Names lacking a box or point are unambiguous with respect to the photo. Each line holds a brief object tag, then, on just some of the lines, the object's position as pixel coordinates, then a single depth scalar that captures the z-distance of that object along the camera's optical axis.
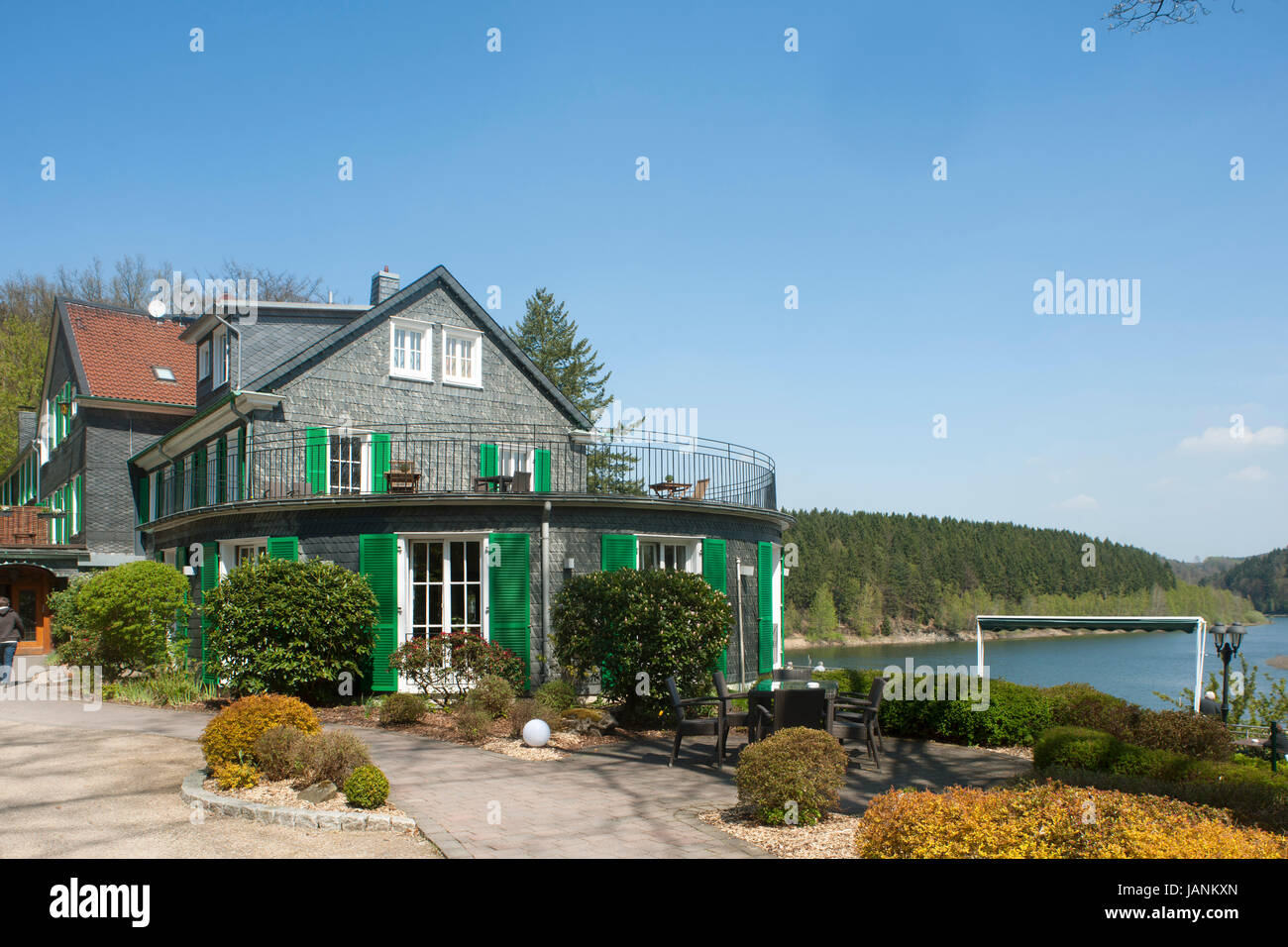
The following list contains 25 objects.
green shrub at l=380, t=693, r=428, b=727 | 11.76
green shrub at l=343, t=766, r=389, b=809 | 6.75
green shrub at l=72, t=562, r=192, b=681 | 15.90
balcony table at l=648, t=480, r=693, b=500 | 16.19
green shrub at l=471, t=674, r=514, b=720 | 11.59
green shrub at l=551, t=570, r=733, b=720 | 11.51
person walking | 17.22
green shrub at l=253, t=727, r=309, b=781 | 7.66
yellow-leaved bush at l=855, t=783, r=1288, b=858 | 4.53
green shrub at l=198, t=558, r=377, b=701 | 12.79
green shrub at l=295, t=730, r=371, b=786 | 7.20
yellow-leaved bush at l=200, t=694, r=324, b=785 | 7.84
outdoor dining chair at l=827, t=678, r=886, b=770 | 8.96
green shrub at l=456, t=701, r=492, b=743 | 10.62
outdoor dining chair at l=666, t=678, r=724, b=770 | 9.38
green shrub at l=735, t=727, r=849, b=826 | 6.56
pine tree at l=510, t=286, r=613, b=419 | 41.66
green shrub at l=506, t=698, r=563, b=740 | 10.77
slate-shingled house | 14.09
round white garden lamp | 10.12
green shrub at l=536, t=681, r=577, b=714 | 11.84
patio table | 8.95
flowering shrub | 12.59
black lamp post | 12.45
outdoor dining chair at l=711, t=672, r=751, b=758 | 9.30
